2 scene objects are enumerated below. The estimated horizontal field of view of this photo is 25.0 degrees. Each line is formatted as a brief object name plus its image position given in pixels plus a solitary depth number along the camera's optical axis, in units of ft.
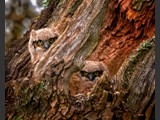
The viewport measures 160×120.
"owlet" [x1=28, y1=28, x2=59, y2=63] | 18.94
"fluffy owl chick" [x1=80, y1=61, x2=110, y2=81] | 17.35
